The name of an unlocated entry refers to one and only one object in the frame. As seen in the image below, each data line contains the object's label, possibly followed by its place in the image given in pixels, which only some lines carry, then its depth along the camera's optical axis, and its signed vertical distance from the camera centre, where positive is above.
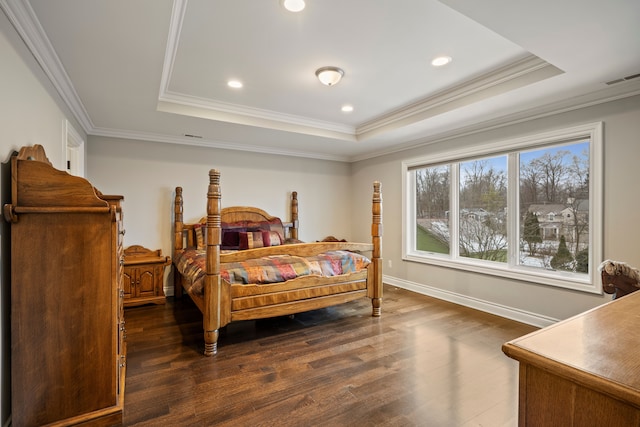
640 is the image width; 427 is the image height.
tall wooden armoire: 1.58 -0.48
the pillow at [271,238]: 4.40 -0.38
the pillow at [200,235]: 4.27 -0.32
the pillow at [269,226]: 4.75 -0.21
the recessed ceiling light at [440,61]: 2.52 +1.31
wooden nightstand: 3.83 -0.87
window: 3.03 +0.08
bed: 2.65 -0.63
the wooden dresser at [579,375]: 0.65 -0.37
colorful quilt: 2.90 -0.58
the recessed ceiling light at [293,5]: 1.83 +1.29
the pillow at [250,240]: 4.25 -0.39
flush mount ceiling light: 2.67 +1.24
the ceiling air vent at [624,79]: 2.43 +1.13
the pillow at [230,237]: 4.35 -0.36
